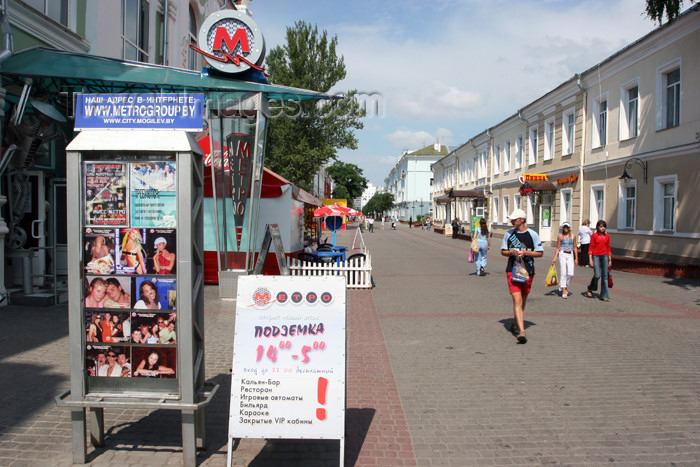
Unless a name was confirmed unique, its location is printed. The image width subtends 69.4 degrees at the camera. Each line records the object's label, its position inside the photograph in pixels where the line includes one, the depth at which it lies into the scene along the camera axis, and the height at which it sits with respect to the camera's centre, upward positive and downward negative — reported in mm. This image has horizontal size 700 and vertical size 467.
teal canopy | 8953 +2704
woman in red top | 10336 -711
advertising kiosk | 3686 -345
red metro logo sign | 9680 +3473
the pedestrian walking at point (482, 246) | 14711 -720
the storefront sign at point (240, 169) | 10539 +1101
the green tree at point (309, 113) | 30516 +6572
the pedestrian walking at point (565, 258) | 10836 -782
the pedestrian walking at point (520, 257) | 7062 -505
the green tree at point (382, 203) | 108000 +4102
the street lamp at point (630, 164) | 17172 +1941
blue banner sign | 3723 +799
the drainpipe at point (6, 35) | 8688 +3254
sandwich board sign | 3547 -985
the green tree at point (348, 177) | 103062 +9138
